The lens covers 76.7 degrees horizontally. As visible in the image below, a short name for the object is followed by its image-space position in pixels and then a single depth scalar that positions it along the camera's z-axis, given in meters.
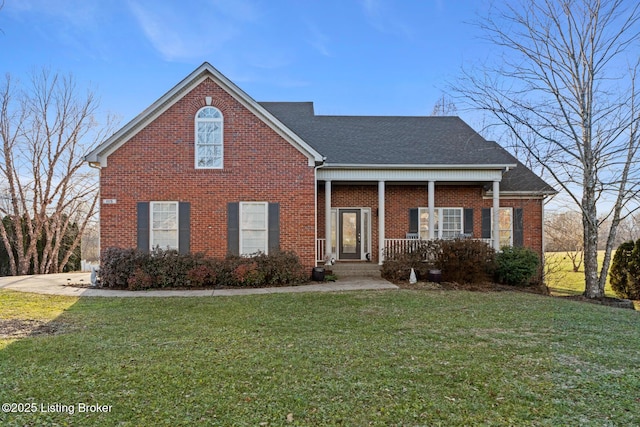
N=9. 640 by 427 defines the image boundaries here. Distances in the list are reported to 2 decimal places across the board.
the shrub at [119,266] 11.62
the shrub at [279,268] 11.98
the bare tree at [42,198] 20.61
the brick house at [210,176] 12.77
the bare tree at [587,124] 11.82
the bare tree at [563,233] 19.92
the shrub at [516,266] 13.27
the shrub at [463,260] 12.60
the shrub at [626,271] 14.69
